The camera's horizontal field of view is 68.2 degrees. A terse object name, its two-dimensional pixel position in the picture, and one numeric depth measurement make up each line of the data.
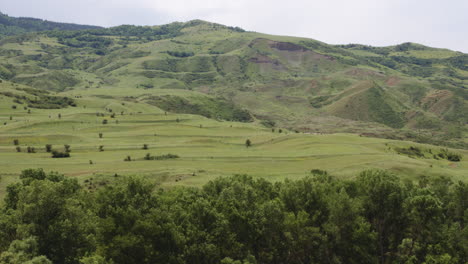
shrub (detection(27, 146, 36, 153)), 139.23
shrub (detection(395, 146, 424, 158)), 180.50
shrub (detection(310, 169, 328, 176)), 126.64
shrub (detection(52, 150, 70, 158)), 136.89
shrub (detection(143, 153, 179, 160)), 140.12
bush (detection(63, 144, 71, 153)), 142.93
